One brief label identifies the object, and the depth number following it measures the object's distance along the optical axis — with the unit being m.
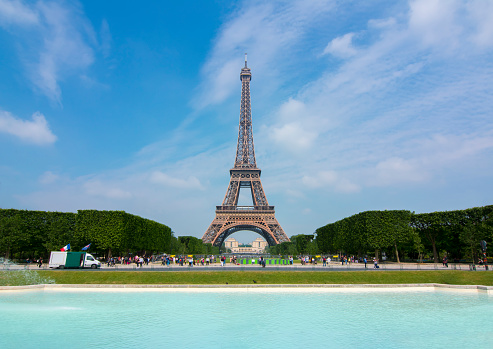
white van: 32.62
